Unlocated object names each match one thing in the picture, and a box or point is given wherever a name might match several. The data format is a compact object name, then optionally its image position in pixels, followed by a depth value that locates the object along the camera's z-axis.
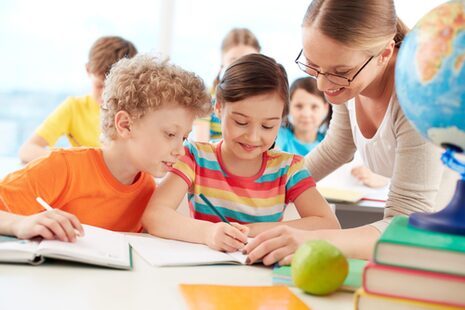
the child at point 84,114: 2.89
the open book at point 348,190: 2.45
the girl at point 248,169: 1.73
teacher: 1.40
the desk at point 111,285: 1.01
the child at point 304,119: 3.61
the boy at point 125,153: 1.72
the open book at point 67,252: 1.18
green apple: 1.08
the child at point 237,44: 4.01
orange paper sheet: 1.03
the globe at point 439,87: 0.90
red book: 0.91
